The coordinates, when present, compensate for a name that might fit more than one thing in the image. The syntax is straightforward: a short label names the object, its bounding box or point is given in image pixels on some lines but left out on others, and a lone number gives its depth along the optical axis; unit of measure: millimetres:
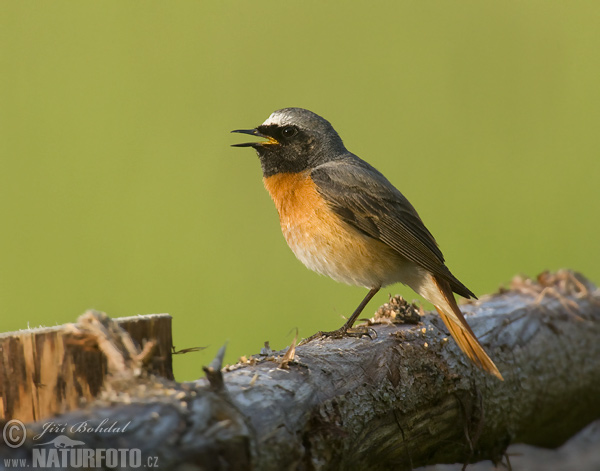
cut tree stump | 5262
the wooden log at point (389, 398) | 4590
